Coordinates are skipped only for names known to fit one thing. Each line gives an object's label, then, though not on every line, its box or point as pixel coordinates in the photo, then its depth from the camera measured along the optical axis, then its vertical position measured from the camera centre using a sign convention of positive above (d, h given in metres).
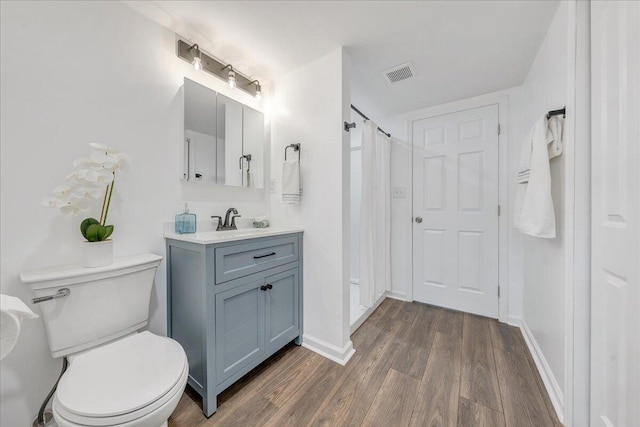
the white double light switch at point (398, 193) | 2.64 +0.22
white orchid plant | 0.98 +0.11
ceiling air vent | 1.78 +1.13
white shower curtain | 2.13 -0.06
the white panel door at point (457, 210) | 2.19 +0.02
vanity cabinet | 1.17 -0.55
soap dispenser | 1.46 -0.07
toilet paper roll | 0.55 -0.27
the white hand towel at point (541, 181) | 1.21 +0.17
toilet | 0.73 -0.59
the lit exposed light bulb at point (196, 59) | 1.49 +1.00
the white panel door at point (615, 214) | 0.75 -0.01
